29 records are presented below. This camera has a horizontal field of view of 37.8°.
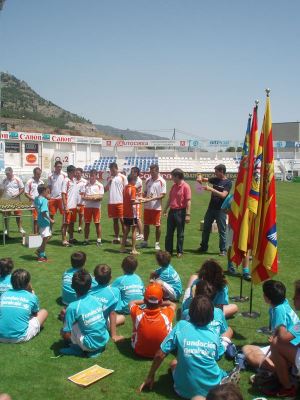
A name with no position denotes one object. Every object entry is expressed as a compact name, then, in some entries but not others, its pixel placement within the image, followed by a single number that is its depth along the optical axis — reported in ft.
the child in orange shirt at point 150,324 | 16.52
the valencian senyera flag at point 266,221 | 19.25
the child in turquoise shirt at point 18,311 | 17.60
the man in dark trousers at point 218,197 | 32.42
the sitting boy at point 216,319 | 16.04
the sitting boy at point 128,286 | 20.89
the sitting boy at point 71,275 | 21.57
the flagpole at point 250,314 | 21.26
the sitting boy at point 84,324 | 16.67
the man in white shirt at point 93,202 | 37.06
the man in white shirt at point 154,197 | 35.27
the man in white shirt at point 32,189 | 39.06
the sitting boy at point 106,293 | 18.45
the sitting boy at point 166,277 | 22.06
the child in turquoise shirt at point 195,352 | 13.53
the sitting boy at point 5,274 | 19.88
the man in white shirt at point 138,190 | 35.47
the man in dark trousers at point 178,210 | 33.37
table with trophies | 35.70
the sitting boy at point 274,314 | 16.13
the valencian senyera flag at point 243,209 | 20.94
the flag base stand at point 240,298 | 23.53
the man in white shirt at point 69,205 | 36.99
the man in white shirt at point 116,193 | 37.37
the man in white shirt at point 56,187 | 38.81
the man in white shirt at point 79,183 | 38.19
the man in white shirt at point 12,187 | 41.47
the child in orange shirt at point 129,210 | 34.73
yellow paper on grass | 14.97
